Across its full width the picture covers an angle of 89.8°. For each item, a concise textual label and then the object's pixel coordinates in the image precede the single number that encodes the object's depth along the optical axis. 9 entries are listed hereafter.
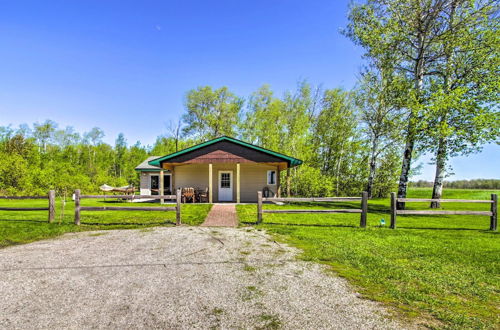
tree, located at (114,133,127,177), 52.78
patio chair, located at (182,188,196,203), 17.08
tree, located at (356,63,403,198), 19.02
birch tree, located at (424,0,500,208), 13.35
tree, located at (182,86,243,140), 36.66
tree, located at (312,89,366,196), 27.84
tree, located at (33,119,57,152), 44.69
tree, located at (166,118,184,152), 39.02
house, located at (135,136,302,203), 17.20
